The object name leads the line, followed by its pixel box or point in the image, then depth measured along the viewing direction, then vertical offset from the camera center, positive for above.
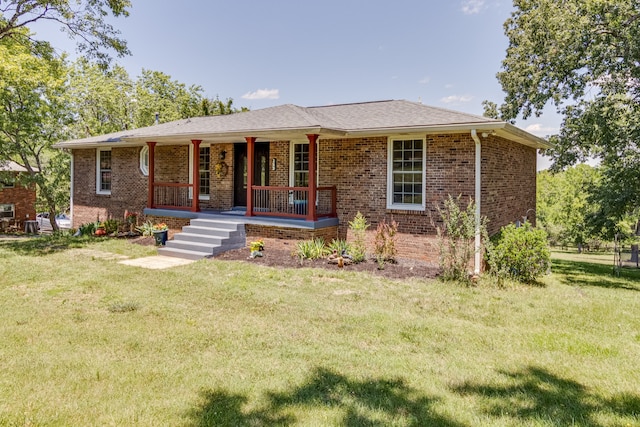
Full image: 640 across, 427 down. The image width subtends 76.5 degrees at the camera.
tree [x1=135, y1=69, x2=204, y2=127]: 28.97 +8.67
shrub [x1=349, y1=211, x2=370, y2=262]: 9.35 -0.75
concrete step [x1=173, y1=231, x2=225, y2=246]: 10.37 -0.85
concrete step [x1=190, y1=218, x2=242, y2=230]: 10.90 -0.48
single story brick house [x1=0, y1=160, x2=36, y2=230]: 27.00 -0.08
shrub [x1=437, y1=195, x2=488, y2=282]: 7.86 -0.81
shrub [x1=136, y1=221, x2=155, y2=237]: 12.73 -0.75
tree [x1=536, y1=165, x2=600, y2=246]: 34.26 +0.59
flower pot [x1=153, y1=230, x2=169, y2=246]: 11.53 -0.91
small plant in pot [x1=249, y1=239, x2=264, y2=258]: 9.91 -1.04
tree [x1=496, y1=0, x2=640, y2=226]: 10.80 +4.01
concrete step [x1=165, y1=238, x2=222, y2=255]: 10.13 -1.03
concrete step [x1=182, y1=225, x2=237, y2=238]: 10.63 -0.66
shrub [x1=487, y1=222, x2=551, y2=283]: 7.99 -0.93
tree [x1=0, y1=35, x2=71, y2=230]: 12.33 +4.01
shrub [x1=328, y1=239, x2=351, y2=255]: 9.64 -0.97
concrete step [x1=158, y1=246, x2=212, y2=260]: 9.97 -1.20
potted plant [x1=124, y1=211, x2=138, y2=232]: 13.85 -0.52
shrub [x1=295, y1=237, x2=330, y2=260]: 9.62 -1.03
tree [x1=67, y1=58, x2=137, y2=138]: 26.45 +6.94
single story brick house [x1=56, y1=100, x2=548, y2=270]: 9.35 +1.09
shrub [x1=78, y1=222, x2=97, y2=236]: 14.23 -0.90
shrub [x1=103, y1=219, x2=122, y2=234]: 13.81 -0.74
